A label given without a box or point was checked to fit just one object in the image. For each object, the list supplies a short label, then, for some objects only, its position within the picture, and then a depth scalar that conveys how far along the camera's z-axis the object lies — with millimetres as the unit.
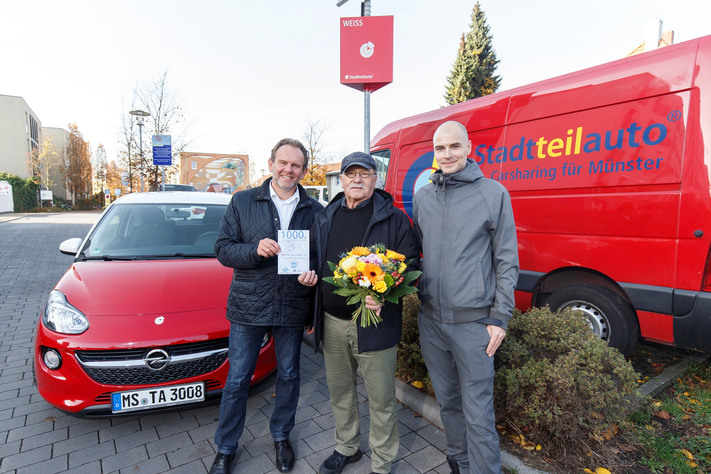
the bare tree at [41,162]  38844
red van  2945
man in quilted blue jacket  2381
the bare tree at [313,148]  27402
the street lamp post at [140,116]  16797
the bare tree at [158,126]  20125
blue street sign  14453
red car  2521
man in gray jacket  1944
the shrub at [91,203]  44656
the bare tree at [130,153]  21234
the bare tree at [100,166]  50156
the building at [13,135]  41906
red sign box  5570
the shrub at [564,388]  2289
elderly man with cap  2170
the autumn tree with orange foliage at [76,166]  44281
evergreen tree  24656
